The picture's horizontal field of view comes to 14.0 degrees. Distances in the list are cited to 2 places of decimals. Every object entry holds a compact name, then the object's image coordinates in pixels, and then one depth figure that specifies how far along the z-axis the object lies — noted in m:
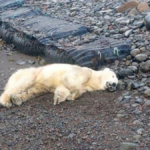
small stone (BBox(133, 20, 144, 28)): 13.88
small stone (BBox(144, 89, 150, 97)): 9.21
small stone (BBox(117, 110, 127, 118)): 8.48
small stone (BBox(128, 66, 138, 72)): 10.77
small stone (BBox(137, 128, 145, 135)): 7.65
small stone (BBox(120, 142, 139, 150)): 7.19
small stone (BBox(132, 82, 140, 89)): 9.76
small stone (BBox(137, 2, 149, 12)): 16.00
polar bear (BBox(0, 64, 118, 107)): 9.62
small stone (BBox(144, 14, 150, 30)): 13.25
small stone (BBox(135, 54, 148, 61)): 11.21
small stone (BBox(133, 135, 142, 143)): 7.41
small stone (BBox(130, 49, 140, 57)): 11.81
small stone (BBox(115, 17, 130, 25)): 14.65
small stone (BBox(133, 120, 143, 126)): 8.02
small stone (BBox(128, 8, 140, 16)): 15.85
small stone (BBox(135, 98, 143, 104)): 9.02
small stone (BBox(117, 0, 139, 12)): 16.74
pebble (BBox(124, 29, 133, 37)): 13.35
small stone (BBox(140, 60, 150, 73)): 10.60
